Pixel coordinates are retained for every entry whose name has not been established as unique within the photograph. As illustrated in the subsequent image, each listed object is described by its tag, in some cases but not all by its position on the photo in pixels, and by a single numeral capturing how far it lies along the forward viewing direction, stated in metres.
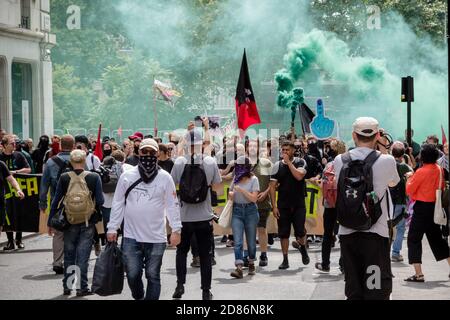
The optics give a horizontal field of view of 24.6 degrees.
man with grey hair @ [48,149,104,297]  11.15
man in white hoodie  8.99
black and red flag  16.59
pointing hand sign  20.09
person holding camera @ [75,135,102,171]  13.90
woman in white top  12.74
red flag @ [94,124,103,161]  15.96
